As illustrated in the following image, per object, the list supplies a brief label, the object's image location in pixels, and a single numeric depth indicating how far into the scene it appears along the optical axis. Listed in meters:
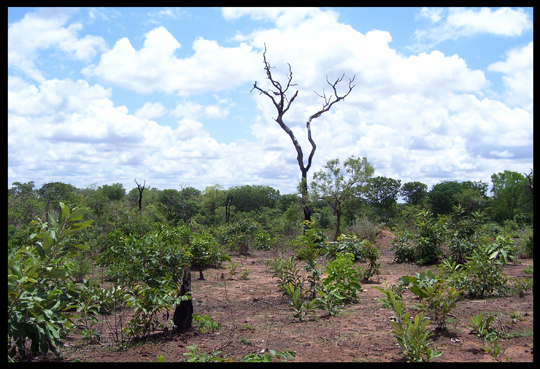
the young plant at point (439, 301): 4.46
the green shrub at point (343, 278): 6.53
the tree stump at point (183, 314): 4.67
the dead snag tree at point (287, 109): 19.03
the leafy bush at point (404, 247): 11.77
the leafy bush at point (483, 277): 6.09
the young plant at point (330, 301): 5.91
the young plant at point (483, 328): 4.14
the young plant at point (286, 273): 6.74
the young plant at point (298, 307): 5.64
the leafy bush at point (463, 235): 9.82
